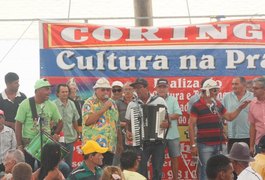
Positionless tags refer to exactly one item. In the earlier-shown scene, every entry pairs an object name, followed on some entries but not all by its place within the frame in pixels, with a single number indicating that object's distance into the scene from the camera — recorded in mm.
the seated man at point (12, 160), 9211
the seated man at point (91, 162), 8750
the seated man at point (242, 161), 7656
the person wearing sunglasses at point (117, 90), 11891
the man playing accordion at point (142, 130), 11453
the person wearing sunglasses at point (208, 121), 11508
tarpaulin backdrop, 12242
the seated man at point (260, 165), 8641
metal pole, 13330
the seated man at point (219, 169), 7398
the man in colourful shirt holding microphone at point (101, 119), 10836
